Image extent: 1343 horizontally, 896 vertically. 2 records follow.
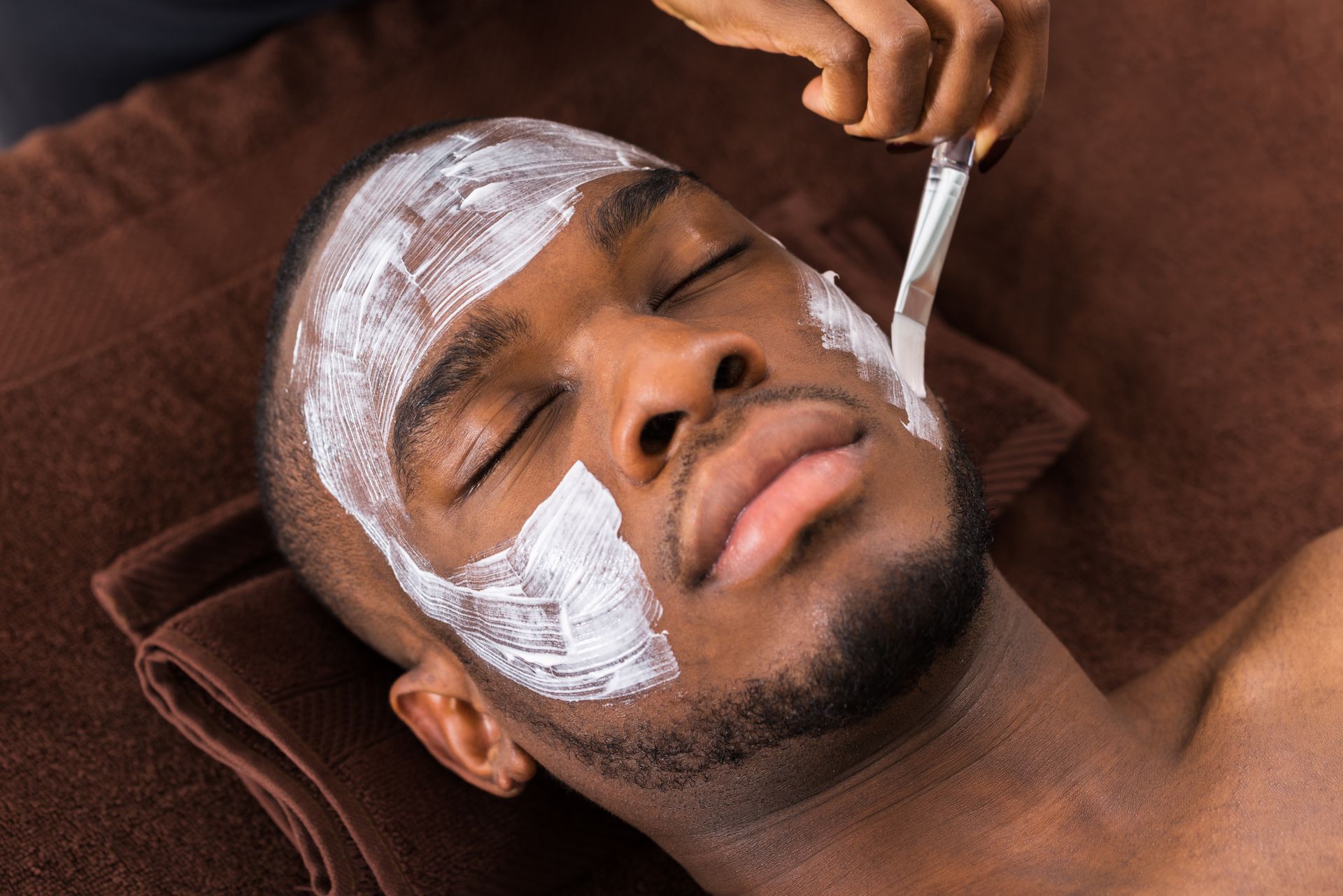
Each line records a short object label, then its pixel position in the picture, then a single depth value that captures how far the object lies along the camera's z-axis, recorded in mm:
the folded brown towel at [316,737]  852
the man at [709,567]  765
